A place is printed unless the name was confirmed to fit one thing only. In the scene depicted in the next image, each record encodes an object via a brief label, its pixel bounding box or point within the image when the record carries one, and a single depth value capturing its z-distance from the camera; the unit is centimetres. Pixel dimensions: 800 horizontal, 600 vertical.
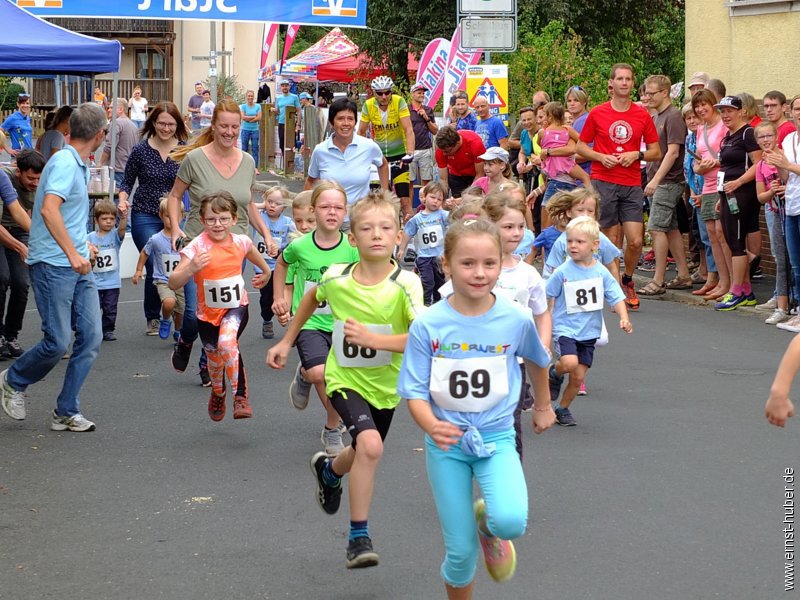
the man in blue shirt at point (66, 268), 797
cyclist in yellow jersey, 1630
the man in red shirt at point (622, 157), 1388
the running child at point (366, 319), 585
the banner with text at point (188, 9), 1788
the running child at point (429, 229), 1203
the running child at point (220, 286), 826
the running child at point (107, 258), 1218
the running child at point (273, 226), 1202
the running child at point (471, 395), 473
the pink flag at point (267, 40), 3822
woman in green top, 954
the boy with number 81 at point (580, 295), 841
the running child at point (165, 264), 1139
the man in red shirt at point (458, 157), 1491
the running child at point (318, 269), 723
